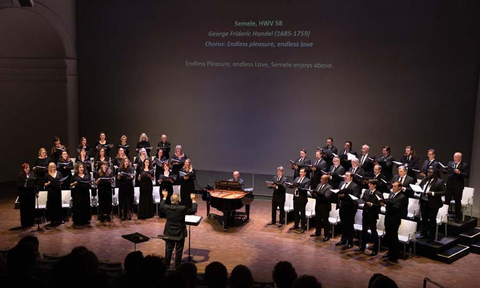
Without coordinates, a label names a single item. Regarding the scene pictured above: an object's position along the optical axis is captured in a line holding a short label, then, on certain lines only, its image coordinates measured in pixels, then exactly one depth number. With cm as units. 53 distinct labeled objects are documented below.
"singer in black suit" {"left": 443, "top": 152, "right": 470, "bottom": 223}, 1052
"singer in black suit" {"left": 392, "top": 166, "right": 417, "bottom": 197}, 974
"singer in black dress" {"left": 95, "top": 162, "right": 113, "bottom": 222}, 1089
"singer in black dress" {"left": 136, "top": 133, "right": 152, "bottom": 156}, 1312
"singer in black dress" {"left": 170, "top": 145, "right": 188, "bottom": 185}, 1237
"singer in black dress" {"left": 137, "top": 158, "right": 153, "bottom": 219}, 1109
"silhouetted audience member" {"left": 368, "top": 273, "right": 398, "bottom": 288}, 359
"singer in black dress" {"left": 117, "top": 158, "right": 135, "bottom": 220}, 1105
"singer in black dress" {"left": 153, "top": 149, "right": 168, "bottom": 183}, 1202
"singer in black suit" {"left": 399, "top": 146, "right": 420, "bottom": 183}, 1120
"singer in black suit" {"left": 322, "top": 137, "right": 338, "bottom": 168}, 1223
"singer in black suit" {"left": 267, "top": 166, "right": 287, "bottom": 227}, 1097
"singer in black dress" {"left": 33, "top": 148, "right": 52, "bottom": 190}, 1118
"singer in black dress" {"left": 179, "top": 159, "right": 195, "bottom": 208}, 1140
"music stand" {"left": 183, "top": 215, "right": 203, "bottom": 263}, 828
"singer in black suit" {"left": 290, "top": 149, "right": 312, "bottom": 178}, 1195
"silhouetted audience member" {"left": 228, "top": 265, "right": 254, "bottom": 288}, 425
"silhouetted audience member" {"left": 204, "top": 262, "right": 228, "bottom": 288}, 437
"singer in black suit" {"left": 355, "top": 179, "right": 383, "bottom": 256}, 928
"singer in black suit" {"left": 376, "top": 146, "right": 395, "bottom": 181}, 1152
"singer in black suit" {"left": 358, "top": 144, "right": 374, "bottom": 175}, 1164
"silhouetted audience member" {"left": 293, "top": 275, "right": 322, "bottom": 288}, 368
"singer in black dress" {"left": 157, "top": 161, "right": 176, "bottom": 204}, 1133
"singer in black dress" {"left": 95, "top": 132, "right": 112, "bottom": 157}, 1279
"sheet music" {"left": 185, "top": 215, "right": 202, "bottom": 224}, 831
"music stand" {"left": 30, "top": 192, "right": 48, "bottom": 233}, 1026
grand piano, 1066
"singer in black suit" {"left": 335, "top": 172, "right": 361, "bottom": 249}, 972
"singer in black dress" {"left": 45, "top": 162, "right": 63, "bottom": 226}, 1047
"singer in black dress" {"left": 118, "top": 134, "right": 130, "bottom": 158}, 1270
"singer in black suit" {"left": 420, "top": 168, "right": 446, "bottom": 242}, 955
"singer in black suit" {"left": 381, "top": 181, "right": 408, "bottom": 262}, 900
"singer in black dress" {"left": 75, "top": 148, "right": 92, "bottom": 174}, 1170
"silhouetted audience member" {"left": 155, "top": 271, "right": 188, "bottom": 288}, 331
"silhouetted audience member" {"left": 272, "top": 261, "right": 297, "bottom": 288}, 435
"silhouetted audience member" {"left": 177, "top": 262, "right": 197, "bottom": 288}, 442
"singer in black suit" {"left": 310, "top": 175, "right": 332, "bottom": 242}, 1004
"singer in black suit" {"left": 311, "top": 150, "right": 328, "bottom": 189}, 1177
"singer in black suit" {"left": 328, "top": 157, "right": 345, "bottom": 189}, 1132
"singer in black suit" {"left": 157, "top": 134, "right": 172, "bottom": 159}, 1298
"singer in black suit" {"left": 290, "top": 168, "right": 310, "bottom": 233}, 1059
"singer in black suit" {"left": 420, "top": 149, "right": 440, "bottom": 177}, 1054
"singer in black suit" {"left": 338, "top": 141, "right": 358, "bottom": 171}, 1197
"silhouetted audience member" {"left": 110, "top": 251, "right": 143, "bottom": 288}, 395
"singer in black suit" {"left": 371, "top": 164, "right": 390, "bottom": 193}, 1011
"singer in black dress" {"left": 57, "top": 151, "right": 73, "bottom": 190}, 1140
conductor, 809
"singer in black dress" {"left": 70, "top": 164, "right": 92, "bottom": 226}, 1061
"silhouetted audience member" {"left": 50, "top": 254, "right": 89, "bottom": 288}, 374
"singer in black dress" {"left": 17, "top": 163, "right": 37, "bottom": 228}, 1025
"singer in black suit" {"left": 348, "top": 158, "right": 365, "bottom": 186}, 1080
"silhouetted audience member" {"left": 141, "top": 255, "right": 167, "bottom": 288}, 393
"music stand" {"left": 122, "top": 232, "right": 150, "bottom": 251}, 764
